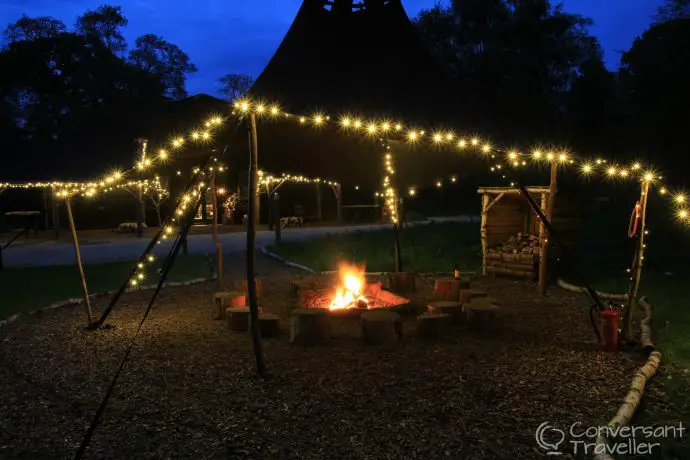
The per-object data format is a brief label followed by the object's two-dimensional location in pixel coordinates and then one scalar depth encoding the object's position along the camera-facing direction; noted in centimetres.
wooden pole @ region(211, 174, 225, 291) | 870
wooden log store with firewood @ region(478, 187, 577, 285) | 1017
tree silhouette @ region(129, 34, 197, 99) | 3341
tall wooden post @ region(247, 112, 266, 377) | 515
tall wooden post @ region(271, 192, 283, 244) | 1695
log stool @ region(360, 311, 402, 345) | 631
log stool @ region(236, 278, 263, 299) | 842
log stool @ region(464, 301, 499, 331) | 680
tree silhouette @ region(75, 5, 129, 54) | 3127
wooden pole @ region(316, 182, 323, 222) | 2642
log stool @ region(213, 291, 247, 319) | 757
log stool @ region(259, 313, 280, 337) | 673
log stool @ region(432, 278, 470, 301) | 834
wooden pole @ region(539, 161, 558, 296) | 837
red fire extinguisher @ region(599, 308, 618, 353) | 590
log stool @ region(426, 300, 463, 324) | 705
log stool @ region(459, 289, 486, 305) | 781
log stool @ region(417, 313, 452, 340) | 650
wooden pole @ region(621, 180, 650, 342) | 588
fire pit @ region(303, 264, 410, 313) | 776
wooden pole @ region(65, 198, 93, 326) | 703
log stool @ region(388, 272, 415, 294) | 925
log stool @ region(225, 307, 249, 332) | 700
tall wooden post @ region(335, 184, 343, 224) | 2610
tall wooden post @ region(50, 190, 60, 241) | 1942
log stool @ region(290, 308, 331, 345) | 635
